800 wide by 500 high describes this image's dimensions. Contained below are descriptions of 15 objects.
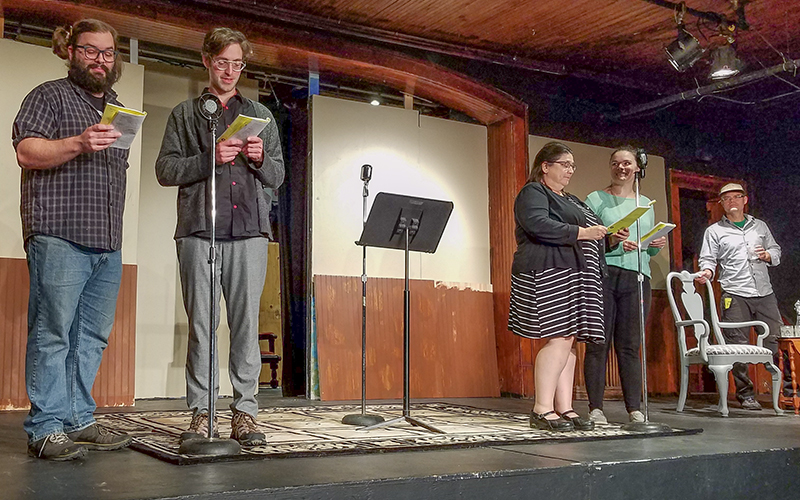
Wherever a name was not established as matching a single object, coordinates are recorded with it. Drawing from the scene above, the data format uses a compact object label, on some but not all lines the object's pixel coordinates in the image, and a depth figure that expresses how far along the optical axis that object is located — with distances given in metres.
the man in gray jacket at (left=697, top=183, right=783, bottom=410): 5.68
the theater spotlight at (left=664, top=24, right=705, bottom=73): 5.68
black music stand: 3.73
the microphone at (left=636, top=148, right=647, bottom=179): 3.67
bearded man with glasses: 2.52
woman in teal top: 3.97
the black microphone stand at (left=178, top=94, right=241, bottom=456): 2.48
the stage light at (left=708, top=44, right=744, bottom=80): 5.79
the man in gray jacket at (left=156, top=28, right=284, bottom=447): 2.76
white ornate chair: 5.00
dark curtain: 6.52
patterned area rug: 2.79
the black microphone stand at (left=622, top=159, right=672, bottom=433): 3.55
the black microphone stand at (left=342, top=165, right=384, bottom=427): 3.82
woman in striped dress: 3.48
